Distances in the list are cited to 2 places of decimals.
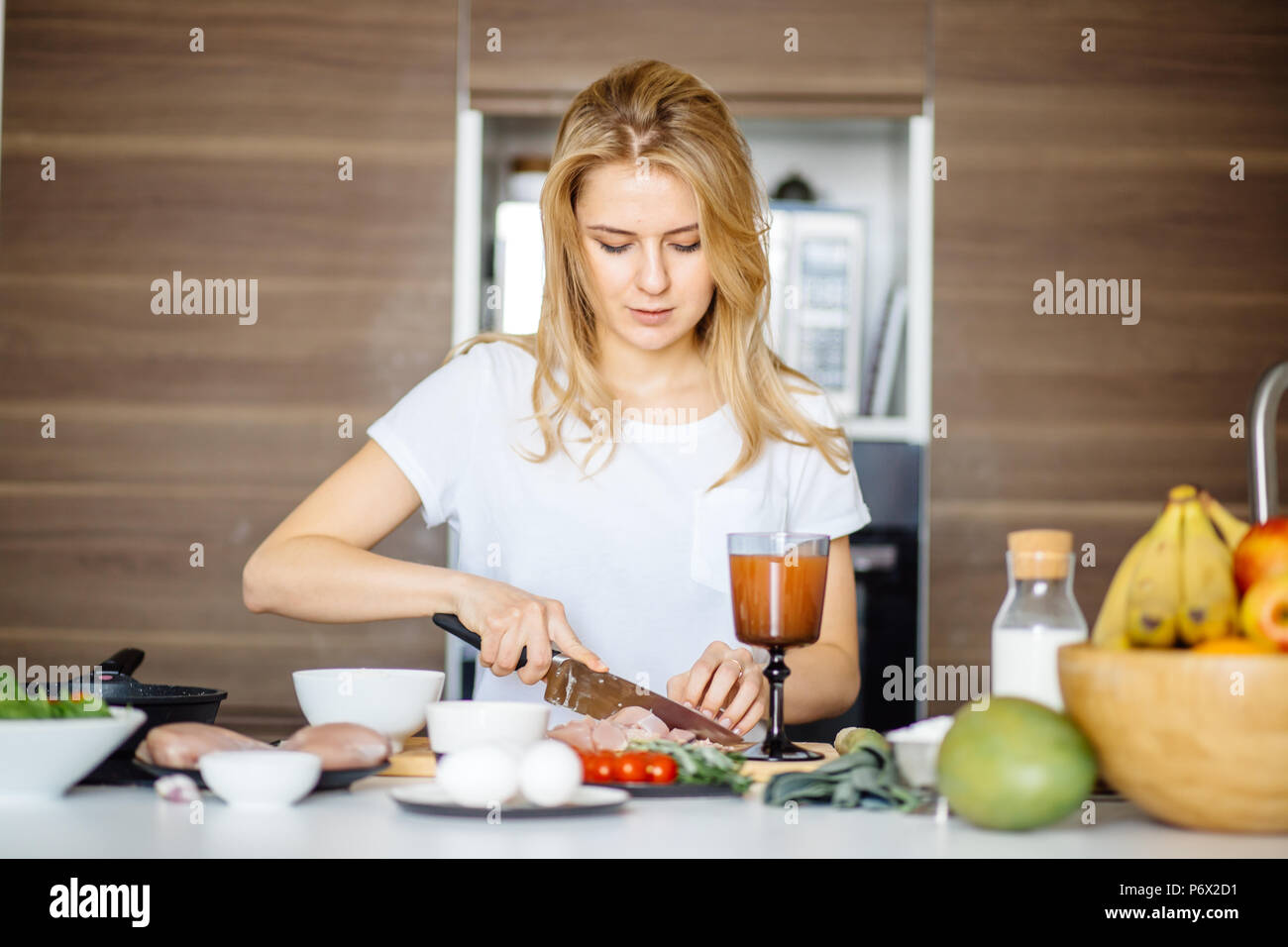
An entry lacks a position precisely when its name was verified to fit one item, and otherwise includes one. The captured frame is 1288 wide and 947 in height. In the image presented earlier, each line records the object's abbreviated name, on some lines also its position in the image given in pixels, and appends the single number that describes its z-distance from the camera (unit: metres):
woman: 1.68
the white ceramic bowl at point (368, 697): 1.17
